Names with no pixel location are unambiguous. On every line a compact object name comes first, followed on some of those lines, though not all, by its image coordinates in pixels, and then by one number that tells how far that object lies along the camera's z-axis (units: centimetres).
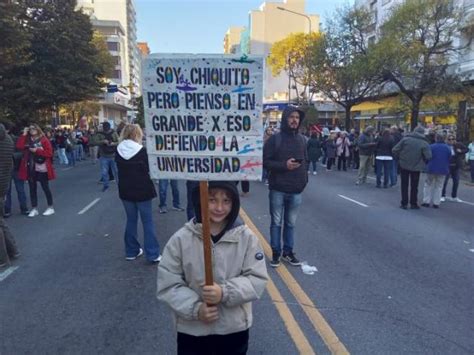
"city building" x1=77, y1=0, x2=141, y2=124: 7331
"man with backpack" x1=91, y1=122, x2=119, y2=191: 1208
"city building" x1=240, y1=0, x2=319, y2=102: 9331
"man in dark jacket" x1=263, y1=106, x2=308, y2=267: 509
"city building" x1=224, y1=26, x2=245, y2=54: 13000
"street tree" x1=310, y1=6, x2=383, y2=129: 2314
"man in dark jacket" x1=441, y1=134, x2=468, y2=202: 1102
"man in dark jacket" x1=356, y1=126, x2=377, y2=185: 1384
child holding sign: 227
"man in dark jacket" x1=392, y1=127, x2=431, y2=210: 954
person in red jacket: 833
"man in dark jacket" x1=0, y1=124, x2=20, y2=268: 561
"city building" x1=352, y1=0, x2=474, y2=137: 2022
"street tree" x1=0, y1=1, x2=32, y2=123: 1591
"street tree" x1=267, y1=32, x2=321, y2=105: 3986
